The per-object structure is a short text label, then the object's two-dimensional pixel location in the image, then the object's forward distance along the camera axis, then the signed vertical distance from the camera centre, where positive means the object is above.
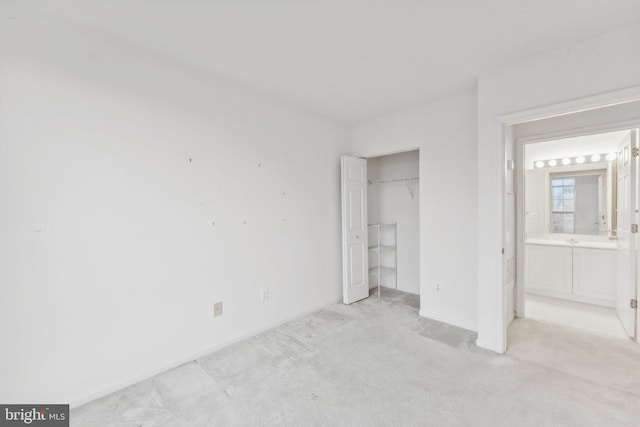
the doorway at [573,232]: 3.44 -0.36
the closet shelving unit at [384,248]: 4.30 -0.60
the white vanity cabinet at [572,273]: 3.52 -0.87
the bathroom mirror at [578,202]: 3.91 +0.08
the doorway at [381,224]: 3.73 -0.20
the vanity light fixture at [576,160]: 3.80 +0.71
